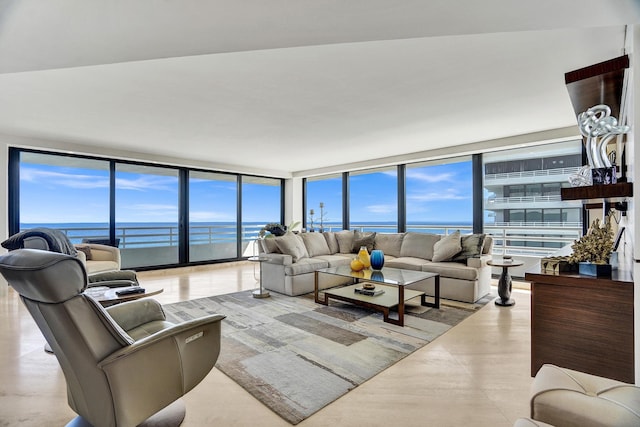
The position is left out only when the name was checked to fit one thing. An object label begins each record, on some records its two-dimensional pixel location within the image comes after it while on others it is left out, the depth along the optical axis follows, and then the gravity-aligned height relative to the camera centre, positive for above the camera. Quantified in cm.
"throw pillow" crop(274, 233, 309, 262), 498 -45
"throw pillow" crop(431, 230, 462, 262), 457 -44
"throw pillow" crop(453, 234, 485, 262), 441 -41
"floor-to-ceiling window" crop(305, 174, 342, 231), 810 +39
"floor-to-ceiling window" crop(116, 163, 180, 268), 661 -3
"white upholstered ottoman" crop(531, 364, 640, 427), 108 -67
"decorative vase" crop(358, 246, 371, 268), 419 -53
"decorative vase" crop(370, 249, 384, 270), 421 -56
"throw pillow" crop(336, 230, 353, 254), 605 -44
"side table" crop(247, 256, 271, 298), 445 -106
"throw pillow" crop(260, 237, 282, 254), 506 -42
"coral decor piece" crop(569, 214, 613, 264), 194 -19
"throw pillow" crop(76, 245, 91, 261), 490 -47
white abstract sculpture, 181 +48
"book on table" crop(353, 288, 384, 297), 388 -91
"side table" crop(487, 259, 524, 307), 401 -86
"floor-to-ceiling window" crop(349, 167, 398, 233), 747 +38
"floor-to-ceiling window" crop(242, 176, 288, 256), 805 +33
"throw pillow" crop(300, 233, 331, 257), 565 -47
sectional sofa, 425 -64
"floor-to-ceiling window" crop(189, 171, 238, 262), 750 -3
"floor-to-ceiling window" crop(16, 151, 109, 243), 543 +47
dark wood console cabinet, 173 -62
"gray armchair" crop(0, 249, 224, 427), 125 -60
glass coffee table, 341 -94
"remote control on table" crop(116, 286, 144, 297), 261 -60
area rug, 209 -111
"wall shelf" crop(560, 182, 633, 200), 167 +14
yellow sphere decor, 413 -61
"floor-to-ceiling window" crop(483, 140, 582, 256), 488 +28
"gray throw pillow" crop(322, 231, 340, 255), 603 -46
